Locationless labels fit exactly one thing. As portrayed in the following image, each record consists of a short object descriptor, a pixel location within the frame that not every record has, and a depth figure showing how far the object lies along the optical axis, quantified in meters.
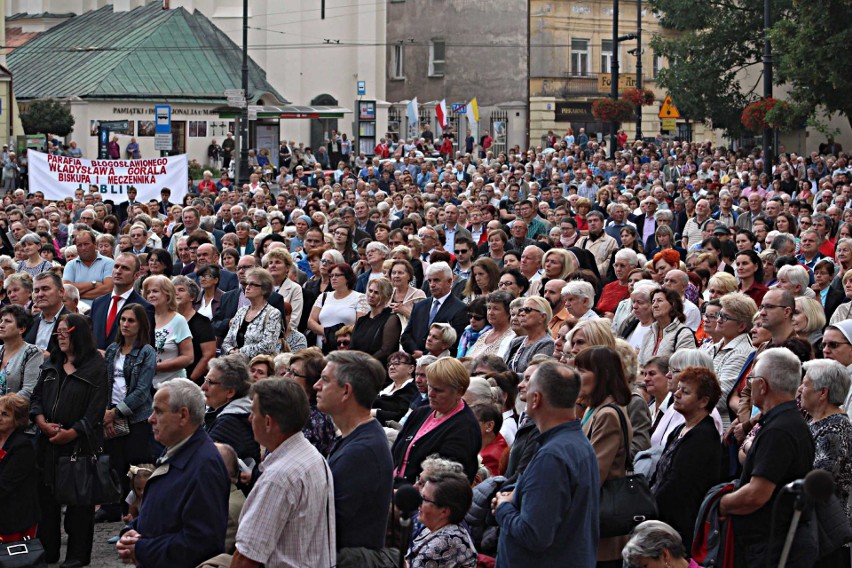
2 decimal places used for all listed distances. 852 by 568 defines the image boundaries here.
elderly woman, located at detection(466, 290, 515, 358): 11.08
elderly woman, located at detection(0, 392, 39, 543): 9.49
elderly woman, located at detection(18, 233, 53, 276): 16.11
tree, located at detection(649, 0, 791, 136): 44.88
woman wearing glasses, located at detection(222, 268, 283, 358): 12.21
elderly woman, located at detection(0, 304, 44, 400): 10.65
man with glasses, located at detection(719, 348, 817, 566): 7.15
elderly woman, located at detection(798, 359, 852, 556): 7.60
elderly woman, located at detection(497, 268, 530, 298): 12.44
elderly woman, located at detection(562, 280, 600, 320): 11.29
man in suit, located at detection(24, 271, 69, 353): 11.60
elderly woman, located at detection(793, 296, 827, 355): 10.52
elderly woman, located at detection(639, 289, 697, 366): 10.76
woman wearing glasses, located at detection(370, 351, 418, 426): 10.66
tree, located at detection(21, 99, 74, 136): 49.41
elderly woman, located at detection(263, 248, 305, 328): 14.15
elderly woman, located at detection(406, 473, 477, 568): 6.86
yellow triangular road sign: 45.22
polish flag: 52.91
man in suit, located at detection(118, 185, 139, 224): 26.25
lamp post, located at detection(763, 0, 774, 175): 30.02
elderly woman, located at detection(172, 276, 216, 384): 12.07
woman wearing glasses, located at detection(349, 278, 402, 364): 12.68
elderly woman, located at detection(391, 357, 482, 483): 7.86
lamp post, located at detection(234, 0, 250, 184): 42.37
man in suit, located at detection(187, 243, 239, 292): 14.56
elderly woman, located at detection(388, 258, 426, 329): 13.28
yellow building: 65.25
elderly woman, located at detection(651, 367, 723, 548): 7.75
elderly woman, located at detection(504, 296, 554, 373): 10.36
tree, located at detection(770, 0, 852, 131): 31.20
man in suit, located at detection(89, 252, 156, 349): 12.41
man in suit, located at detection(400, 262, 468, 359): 12.66
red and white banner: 26.80
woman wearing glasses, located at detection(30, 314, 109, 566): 10.15
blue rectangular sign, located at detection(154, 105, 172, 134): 42.53
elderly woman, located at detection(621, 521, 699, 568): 6.52
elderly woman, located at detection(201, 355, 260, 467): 8.38
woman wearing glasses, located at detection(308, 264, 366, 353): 13.79
